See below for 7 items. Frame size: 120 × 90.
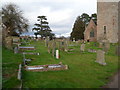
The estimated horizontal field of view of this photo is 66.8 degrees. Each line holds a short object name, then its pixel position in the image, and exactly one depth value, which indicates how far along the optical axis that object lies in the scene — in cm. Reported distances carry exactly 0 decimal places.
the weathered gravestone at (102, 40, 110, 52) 1152
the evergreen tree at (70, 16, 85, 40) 3616
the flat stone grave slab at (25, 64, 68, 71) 585
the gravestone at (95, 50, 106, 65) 704
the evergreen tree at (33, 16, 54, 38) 4073
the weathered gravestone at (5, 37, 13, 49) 1191
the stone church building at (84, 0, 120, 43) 2100
